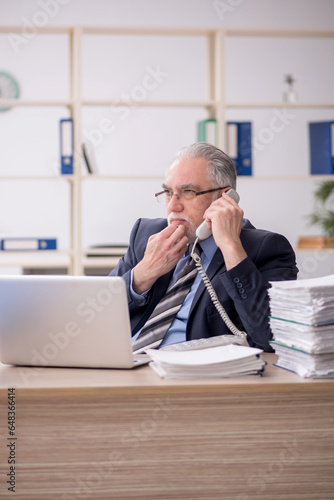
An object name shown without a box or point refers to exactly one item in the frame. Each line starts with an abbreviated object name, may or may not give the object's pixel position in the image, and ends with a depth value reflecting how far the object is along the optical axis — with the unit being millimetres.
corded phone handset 1421
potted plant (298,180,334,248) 4004
